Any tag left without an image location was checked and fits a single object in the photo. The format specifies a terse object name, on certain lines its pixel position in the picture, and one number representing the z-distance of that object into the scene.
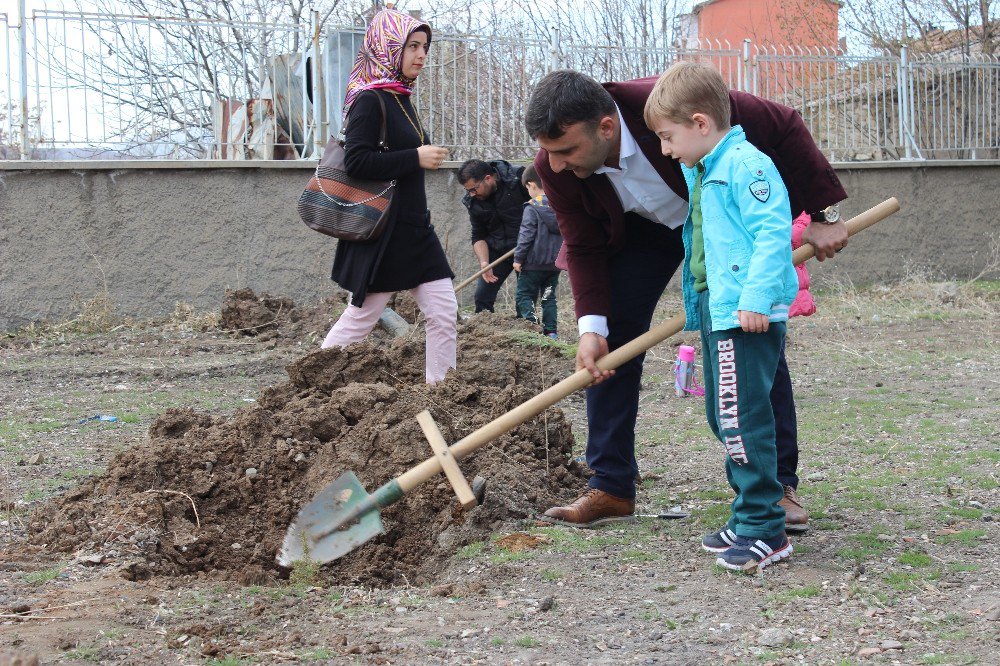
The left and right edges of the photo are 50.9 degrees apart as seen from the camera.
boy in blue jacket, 3.00
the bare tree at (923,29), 14.38
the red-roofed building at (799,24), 15.20
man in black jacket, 9.45
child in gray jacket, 8.91
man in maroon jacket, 3.29
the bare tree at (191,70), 9.69
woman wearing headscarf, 5.05
